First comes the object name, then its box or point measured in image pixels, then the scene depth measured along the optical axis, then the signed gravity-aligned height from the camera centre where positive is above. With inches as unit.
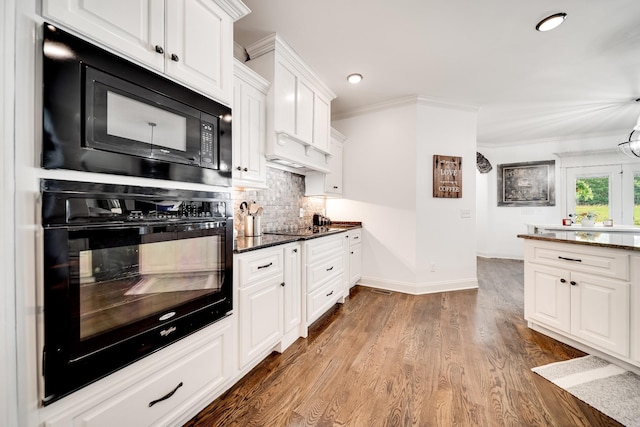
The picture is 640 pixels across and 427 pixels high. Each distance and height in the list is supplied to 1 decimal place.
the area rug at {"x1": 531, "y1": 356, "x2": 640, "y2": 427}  55.8 -44.4
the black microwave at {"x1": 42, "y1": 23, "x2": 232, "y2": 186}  32.6 +15.6
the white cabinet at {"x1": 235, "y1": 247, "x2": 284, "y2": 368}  63.0 -24.4
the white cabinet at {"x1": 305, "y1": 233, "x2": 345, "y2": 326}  88.8 -24.7
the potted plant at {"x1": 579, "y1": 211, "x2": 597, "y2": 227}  164.9 -5.2
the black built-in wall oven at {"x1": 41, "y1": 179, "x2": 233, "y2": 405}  32.5 -10.1
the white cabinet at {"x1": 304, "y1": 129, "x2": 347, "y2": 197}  131.8 +19.1
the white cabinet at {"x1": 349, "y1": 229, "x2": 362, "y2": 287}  133.8 -24.6
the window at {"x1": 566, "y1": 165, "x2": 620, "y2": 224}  196.2 +17.1
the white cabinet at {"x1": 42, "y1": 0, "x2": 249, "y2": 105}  36.4 +32.1
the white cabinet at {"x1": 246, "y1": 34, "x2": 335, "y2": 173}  87.5 +42.8
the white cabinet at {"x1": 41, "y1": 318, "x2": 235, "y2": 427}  35.5 -30.4
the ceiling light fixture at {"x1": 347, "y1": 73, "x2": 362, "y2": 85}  113.5 +62.8
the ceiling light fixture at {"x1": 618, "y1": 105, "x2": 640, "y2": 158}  128.4 +36.6
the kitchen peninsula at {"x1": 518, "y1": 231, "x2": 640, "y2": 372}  67.5 -24.6
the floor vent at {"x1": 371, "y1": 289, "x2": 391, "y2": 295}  136.0 -44.0
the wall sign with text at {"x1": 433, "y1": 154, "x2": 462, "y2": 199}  139.3 +20.5
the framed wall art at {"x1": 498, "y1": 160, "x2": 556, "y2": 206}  214.8 +25.7
